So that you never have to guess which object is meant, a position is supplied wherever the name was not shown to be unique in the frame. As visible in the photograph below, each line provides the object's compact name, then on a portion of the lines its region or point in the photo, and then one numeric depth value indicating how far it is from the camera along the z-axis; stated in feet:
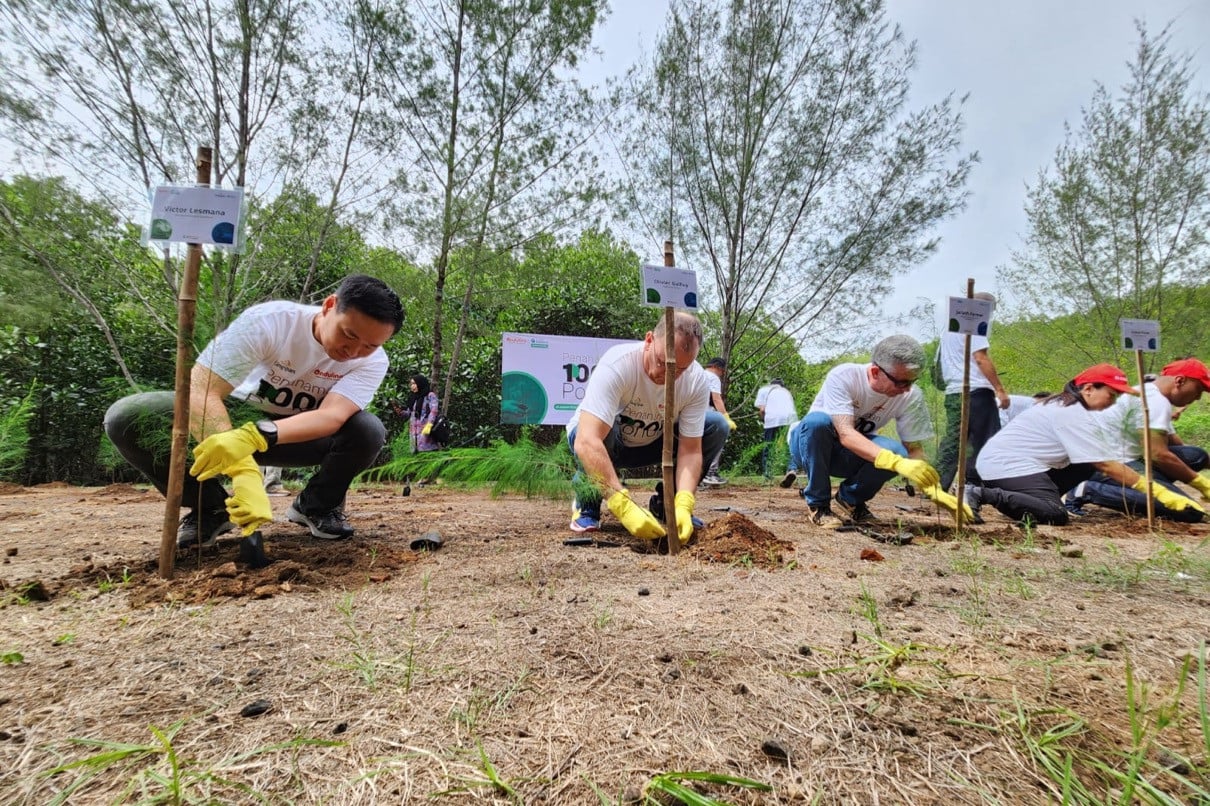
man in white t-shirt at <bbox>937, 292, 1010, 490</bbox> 12.23
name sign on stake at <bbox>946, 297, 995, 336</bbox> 7.87
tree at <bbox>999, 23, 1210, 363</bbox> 20.77
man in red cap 10.10
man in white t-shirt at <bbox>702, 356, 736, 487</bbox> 17.17
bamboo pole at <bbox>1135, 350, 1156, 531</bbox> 8.81
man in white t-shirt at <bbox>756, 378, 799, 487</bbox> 18.39
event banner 20.39
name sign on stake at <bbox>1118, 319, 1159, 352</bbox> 9.59
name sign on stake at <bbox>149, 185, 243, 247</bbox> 4.74
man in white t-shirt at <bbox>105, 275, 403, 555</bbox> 5.58
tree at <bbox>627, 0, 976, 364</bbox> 18.69
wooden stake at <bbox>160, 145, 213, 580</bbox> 4.78
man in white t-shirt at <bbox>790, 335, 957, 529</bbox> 8.98
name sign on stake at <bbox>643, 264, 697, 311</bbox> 6.18
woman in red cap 10.48
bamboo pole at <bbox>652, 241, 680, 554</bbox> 6.22
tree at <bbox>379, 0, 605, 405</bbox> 17.66
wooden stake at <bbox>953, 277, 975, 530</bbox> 7.64
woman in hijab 17.81
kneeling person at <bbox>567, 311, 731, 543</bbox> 7.18
